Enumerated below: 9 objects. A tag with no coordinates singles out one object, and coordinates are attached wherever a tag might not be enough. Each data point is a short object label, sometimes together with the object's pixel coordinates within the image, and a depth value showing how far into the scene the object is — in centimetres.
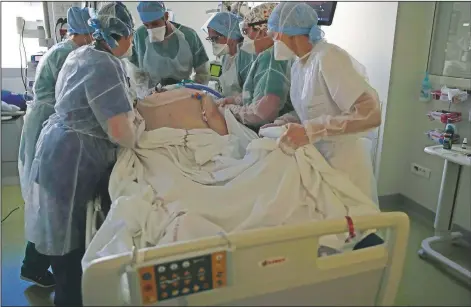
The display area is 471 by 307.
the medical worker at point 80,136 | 145
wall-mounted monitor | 312
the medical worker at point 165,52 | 255
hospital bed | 91
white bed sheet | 116
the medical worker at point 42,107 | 202
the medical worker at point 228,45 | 248
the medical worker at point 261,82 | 190
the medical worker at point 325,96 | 145
